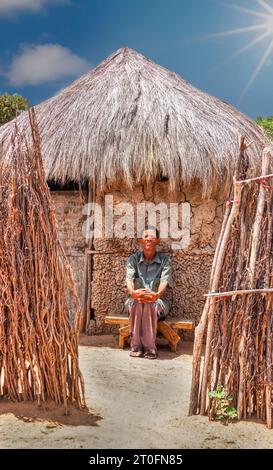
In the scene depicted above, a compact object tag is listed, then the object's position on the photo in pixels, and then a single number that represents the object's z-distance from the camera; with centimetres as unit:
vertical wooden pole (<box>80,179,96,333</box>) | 659
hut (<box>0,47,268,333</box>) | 615
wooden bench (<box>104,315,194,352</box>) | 595
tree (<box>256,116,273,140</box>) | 1256
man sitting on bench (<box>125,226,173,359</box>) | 569
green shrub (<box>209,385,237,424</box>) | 369
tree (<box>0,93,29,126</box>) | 1252
